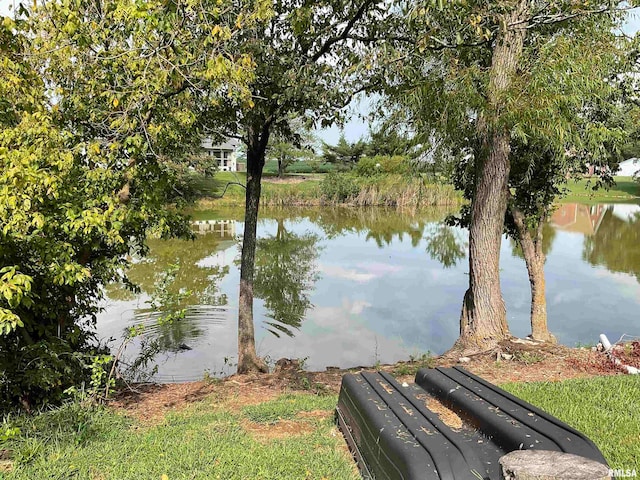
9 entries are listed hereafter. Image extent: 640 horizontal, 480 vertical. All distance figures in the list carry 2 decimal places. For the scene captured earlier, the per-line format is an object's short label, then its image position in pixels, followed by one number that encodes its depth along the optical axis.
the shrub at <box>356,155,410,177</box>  39.38
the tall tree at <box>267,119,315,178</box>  45.59
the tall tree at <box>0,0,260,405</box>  4.45
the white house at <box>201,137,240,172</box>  60.84
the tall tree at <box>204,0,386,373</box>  6.32
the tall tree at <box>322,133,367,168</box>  56.59
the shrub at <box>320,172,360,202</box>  39.75
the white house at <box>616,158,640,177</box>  68.28
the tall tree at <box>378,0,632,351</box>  6.64
